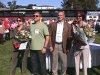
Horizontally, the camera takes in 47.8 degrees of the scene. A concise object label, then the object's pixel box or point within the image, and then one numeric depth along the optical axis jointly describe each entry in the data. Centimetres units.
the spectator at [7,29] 829
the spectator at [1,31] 702
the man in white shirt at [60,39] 282
